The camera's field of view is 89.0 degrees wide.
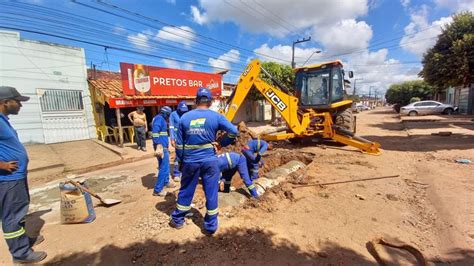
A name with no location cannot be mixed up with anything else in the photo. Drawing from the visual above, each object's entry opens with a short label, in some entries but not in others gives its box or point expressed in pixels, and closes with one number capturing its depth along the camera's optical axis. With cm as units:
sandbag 349
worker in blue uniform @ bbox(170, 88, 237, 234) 306
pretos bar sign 1070
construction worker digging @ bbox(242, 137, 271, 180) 451
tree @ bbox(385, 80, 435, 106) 3684
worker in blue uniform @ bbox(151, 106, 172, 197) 465
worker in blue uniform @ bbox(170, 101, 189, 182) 533
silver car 2147
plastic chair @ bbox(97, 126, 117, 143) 1068
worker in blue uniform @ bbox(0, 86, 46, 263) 267
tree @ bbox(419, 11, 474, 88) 1041
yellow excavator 710
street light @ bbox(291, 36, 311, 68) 1998
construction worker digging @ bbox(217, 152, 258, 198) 381
